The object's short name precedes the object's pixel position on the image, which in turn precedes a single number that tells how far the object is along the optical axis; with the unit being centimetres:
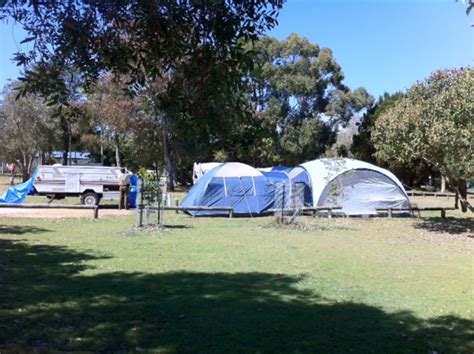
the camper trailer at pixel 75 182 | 2384
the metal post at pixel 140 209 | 1573
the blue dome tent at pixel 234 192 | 2131
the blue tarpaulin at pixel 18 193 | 2375
